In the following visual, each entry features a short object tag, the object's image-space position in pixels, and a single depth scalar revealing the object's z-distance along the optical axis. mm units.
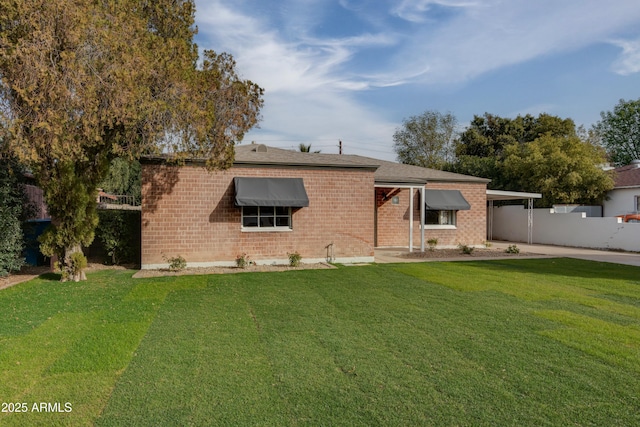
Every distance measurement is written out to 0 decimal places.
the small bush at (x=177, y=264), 12648
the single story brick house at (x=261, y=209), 13039
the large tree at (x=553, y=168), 23422
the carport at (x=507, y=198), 20703
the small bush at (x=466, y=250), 16969
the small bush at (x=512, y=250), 17494
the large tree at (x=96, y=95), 7914
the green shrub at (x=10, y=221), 11297
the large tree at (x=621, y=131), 41656
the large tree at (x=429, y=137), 39219
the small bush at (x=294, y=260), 13516
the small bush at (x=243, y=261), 13280
